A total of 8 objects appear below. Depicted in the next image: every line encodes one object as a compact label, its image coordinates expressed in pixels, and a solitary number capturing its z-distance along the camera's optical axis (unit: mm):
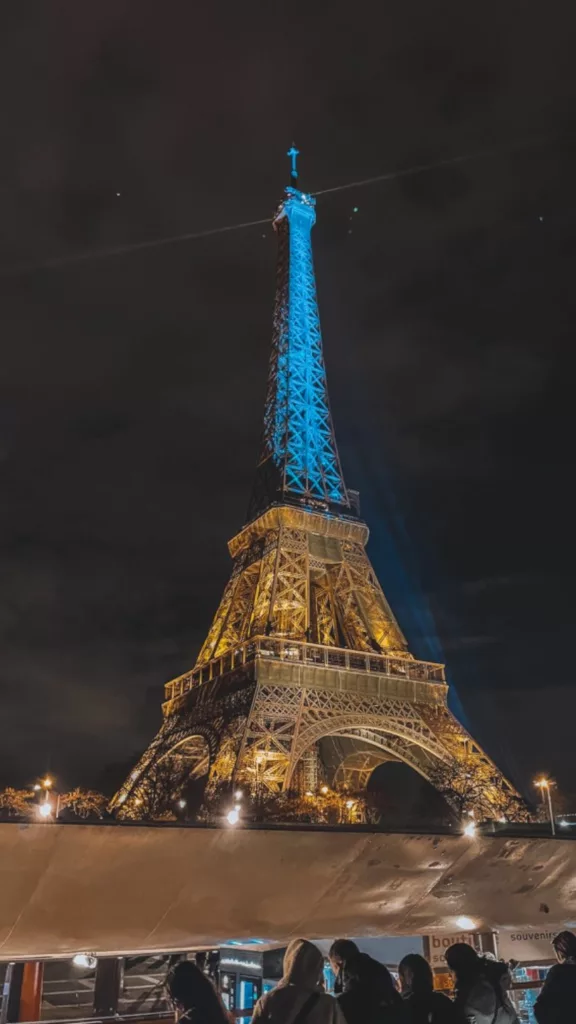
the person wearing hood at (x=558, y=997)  4973
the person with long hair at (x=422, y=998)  5176
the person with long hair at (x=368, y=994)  4832
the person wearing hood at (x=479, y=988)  5500
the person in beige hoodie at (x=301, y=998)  4000
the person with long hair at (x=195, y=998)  4012
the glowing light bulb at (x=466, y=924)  11862
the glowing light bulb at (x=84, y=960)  9327
